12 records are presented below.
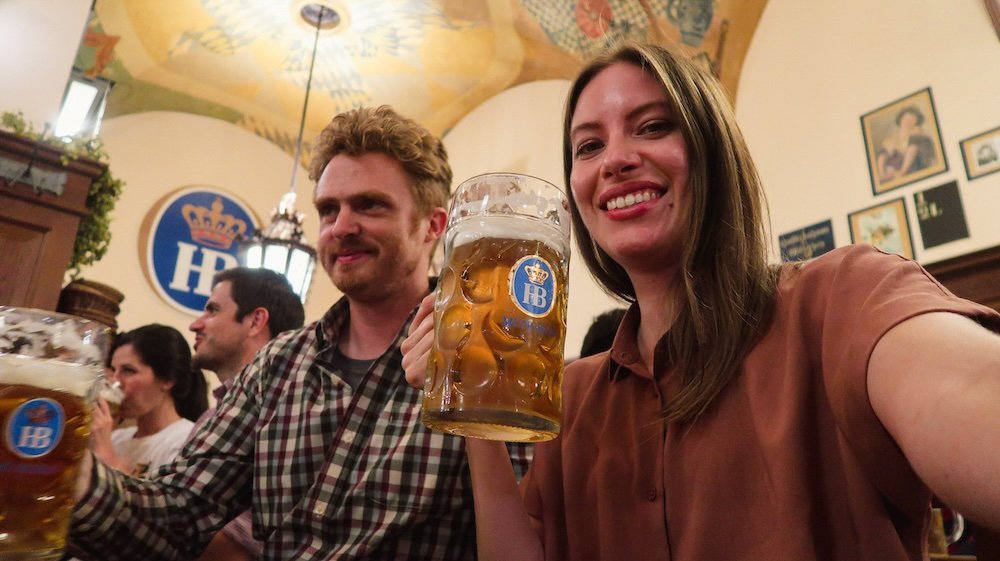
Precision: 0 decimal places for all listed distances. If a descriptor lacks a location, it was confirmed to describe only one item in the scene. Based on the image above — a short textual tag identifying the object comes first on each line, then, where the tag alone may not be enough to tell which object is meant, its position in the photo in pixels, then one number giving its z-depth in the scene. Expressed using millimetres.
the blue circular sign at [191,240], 6648
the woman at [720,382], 559
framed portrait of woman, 3320
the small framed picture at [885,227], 3322
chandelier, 4008
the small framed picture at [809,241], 3615
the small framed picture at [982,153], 3041
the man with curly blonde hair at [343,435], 1180
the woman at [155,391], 2992
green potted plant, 3068
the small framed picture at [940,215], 3141
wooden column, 2838
